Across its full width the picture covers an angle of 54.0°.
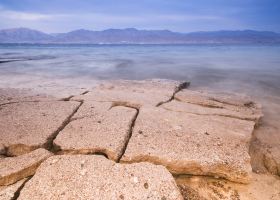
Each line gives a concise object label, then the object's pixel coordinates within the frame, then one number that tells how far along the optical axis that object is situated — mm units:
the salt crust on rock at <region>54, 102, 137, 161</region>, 2473
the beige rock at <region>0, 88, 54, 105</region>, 4018
